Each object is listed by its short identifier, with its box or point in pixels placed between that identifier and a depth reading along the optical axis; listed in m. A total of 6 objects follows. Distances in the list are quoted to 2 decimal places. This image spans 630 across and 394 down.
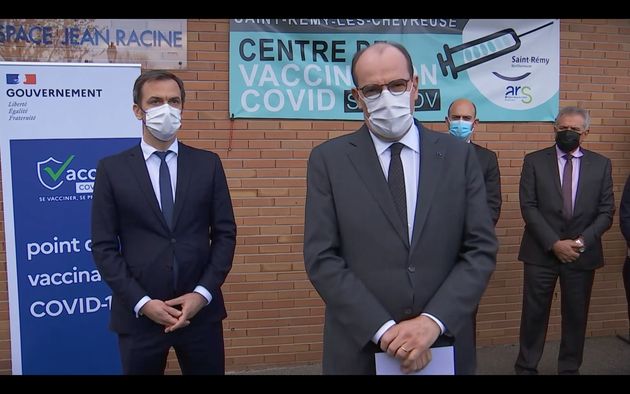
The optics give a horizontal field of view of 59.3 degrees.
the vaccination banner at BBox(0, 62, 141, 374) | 3.61
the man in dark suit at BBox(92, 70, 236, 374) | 2.63
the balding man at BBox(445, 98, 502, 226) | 4.09
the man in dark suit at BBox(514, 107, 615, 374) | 4.04
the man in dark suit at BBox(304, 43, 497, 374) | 2.03
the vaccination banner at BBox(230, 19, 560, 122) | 4.36
